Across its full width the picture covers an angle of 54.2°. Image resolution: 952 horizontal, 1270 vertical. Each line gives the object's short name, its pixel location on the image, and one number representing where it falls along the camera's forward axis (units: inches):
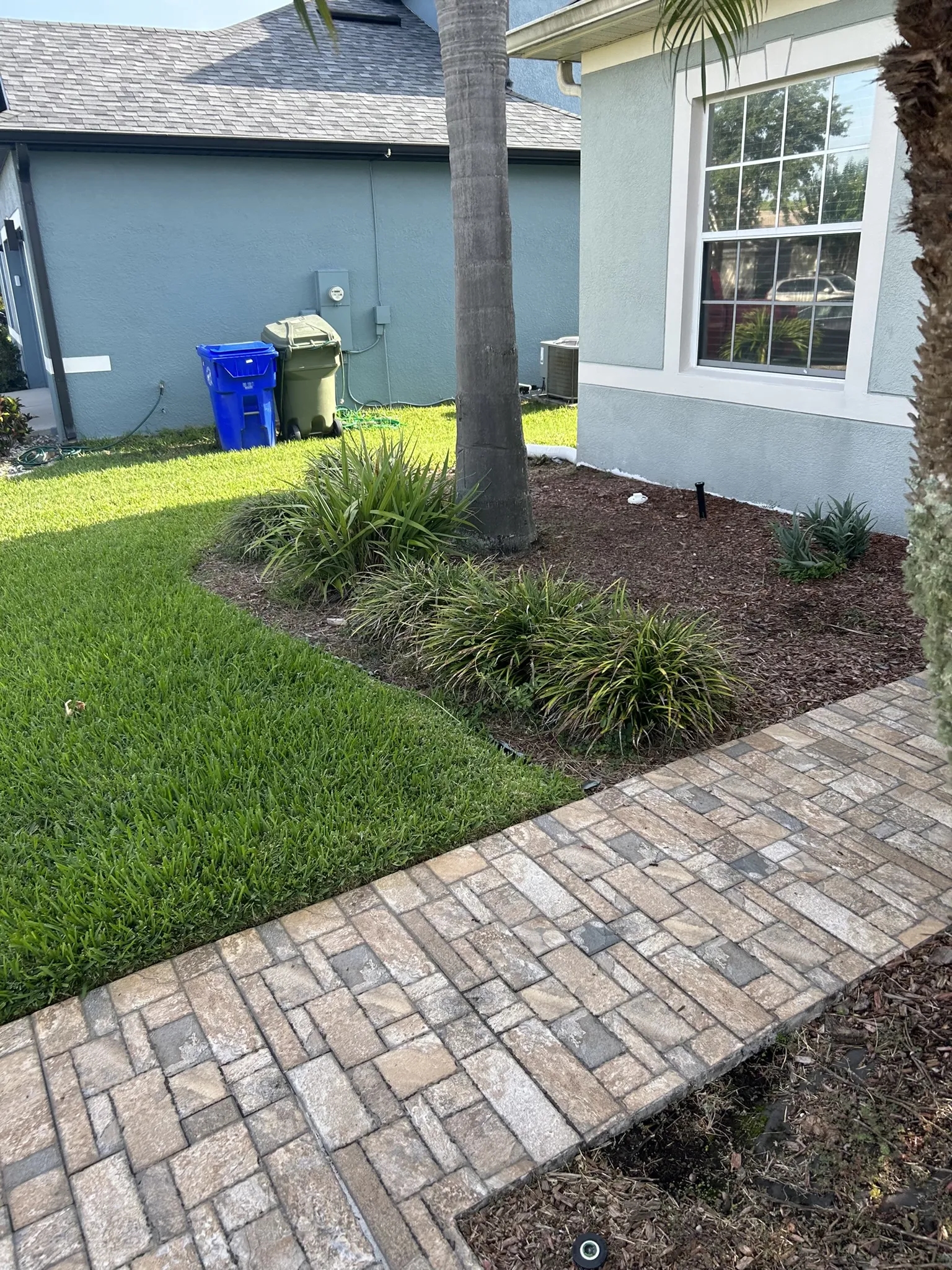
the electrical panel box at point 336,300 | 488.7
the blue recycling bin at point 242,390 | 400.8
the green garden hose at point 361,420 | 457.7
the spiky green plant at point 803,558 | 228.4
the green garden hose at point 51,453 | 418.6
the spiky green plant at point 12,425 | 448.8
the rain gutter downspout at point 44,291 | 411.2
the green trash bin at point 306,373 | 423.2
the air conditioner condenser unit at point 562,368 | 486.0
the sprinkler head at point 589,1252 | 76.6
